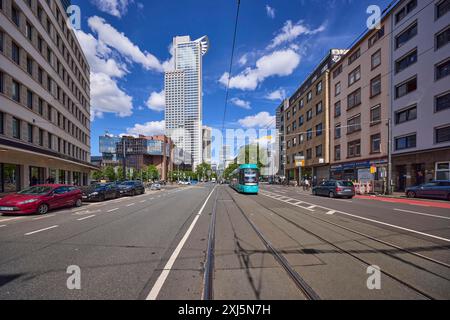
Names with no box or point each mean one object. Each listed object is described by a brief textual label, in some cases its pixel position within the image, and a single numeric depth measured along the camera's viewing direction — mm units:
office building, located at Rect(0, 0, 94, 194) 18641
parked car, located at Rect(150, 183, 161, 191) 40119
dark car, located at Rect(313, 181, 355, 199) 19250
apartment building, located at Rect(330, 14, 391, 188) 27938
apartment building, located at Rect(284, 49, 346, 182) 40219
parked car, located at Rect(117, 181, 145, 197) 23656
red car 10562
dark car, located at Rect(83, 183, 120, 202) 17781
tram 21281
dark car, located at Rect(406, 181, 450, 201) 16672
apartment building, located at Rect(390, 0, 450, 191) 21203
